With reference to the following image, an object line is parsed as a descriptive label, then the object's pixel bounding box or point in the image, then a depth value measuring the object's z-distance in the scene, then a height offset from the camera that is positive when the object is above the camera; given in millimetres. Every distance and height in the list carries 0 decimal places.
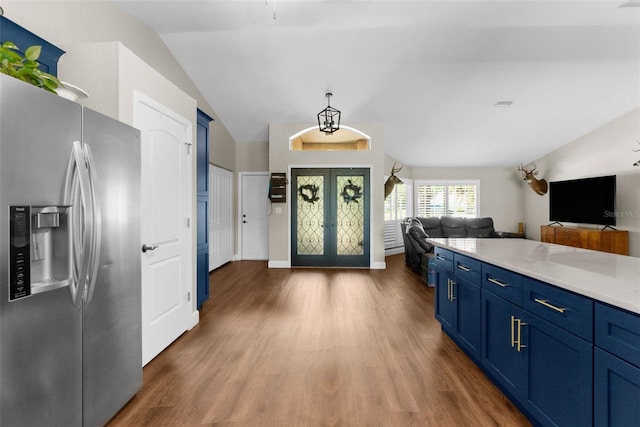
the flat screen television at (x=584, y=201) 5418 +224
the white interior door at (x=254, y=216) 6684 -115
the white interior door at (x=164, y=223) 2240 -105
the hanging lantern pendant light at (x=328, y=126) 4188 +1297
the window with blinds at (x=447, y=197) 8141 +408
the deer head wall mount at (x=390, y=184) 6844 +656
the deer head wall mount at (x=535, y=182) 7090 +751
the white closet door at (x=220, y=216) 5551 -111
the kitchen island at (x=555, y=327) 1087 -584
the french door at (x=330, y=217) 5812 -122
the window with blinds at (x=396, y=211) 7284 +4
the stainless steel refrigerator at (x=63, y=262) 1116 -241
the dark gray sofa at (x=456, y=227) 6438 -362
